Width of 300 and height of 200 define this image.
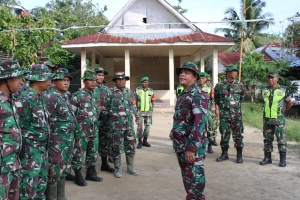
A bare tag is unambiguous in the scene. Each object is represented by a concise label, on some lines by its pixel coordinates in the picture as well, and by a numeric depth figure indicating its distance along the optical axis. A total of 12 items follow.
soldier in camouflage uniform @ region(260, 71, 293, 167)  5.59
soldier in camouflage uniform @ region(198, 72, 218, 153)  6.80
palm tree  25.40
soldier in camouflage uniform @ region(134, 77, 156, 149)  7.59
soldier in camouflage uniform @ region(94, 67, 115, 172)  5.10
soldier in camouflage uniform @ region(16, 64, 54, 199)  2.90
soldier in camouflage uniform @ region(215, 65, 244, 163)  5.86
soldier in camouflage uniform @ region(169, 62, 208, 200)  3.13
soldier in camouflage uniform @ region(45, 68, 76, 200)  3.48
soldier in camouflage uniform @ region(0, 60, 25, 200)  2.43
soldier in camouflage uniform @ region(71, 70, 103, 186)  4.45
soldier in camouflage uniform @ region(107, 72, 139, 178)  4.93
